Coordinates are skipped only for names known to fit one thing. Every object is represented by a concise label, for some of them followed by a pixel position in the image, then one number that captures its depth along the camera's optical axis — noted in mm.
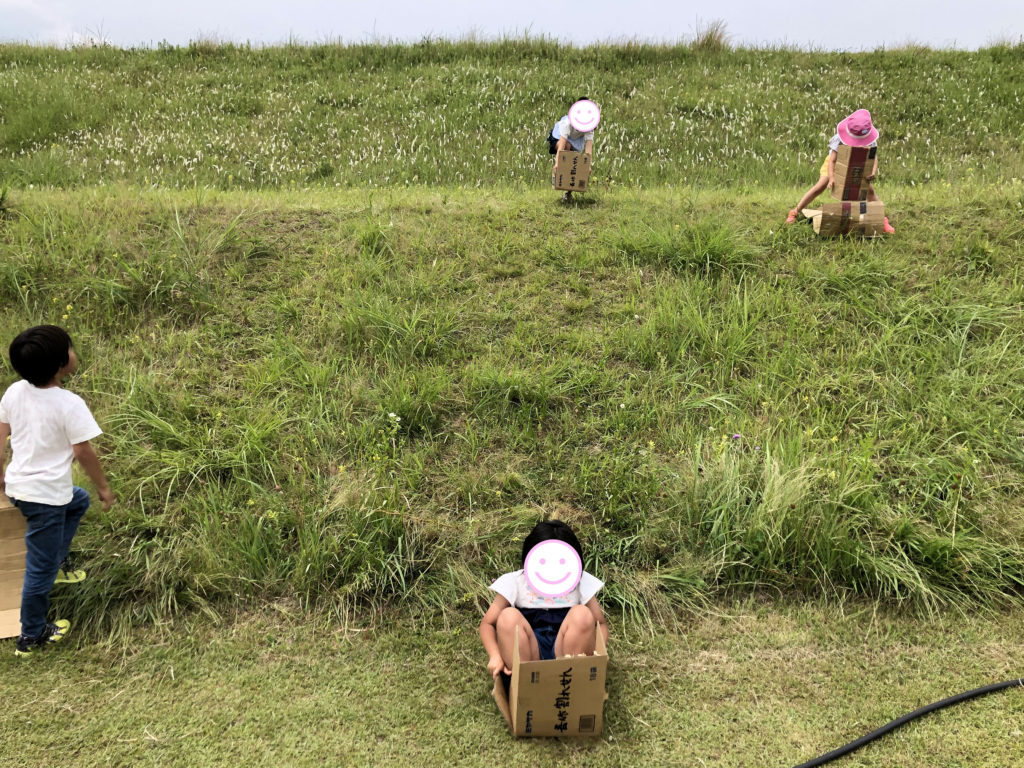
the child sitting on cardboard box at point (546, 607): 2830
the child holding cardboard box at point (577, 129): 6109
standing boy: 3049
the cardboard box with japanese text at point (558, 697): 2686
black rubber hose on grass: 2773
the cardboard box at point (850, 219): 5996
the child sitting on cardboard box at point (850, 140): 5582
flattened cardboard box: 3320
